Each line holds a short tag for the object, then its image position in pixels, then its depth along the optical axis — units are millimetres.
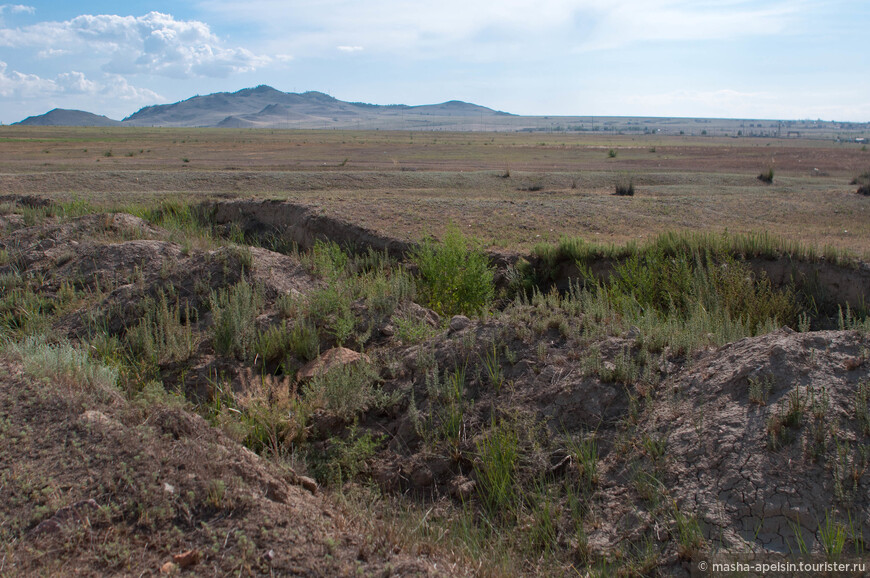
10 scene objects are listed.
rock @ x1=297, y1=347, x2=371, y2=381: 6242
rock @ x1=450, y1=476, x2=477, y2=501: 4684
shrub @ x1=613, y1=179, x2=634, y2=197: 19656
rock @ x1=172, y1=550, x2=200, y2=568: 3188
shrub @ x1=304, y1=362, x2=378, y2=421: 5574
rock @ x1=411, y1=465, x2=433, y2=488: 4887
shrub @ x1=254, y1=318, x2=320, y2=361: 6797
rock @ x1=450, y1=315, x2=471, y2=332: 6496
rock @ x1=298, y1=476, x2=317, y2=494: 4377
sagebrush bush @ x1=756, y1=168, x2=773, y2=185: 24044
